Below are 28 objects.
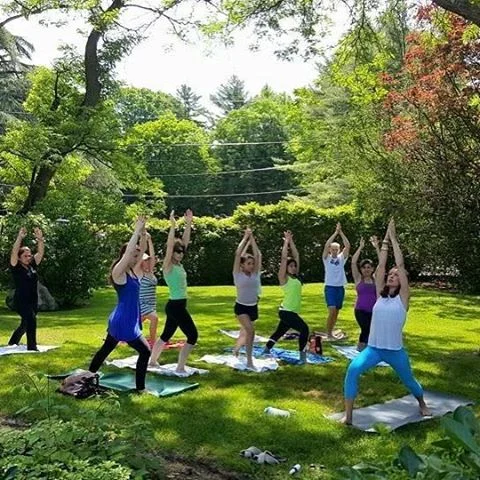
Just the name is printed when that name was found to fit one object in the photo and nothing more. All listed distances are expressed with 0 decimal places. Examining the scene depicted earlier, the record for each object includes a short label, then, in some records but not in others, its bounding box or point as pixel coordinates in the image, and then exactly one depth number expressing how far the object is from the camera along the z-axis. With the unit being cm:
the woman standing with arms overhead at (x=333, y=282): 1230
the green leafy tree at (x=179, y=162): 6406
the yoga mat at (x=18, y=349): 1040
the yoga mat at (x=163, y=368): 904
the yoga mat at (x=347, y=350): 1080
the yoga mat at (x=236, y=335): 1206
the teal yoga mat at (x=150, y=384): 813
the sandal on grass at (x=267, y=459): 604
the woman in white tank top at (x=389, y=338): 701
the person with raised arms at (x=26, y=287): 1034
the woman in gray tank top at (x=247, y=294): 943
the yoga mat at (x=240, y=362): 953
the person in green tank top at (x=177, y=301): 891
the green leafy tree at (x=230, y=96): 8419
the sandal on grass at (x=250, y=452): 616
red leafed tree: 1761
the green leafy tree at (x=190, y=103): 8600
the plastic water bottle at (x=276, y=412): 731
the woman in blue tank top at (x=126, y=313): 766
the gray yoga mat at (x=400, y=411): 724
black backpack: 774
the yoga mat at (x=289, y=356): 1008
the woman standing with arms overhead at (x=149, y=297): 1030
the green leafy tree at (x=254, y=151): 6431
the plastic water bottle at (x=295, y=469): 579
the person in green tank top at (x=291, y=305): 984
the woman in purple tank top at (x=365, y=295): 1049
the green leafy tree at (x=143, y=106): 7534
